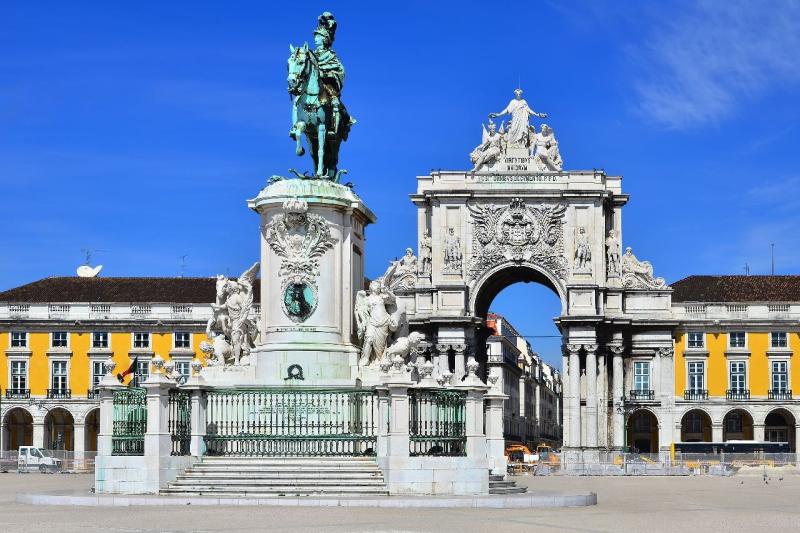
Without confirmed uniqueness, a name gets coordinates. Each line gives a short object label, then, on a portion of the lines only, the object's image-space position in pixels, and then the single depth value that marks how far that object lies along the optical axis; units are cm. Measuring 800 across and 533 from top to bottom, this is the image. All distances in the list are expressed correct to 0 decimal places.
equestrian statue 2811
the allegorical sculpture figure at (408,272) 8694
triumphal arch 8538
